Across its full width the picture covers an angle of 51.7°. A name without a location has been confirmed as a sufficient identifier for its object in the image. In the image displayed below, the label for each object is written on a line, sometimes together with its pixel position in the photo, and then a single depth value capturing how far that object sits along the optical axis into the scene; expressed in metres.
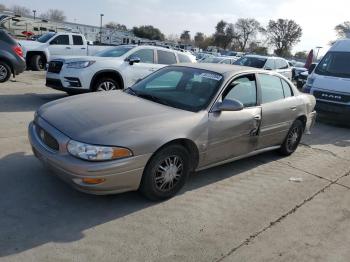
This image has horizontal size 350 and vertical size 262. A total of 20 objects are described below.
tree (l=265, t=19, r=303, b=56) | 80.94
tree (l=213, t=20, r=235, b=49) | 88.50
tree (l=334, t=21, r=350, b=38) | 44.30
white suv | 8.97
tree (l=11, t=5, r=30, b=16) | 101.26
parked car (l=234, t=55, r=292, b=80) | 14.64
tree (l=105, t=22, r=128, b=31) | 103.12
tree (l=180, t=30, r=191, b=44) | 104.09
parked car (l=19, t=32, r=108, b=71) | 16.16
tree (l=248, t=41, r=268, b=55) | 81.32
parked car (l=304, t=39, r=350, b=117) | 9.31
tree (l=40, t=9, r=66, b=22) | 114.57
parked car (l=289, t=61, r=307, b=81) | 22.35
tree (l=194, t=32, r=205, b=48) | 101.52
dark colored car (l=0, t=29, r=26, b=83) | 11.03
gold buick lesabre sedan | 3.60
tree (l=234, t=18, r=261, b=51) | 87.62
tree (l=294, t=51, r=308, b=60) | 89.62
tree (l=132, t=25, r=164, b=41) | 90.20
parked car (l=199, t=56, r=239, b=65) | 20.71
